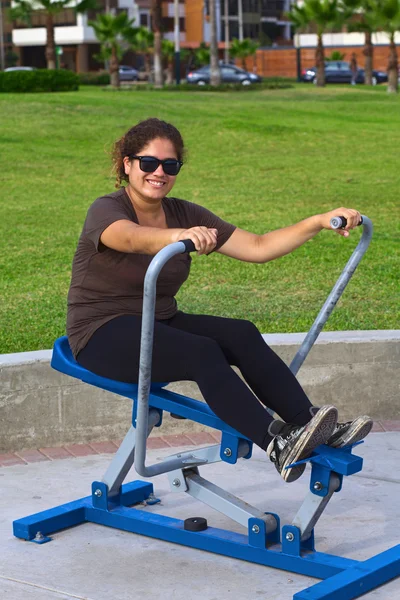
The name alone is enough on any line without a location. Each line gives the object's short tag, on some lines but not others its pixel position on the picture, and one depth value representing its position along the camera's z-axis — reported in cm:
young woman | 367
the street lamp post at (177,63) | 5169
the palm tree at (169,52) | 6677
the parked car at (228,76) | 5487
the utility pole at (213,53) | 4281
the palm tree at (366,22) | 4159
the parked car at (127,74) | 6962
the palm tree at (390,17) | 3950
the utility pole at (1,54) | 6997
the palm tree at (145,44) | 6776
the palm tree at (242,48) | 7268
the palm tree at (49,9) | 4775
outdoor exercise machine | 364
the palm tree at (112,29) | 5272
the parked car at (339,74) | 5884
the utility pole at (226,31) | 7601
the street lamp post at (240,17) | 8344
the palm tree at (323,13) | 4775
